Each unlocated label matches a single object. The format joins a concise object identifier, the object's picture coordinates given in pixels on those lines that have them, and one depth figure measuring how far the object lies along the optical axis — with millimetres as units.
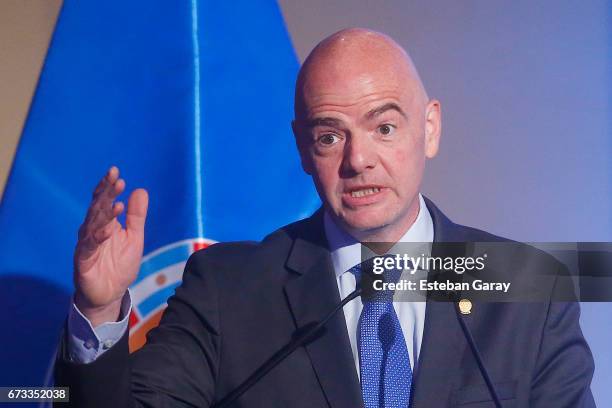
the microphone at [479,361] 4143
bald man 4081
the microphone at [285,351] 4164
